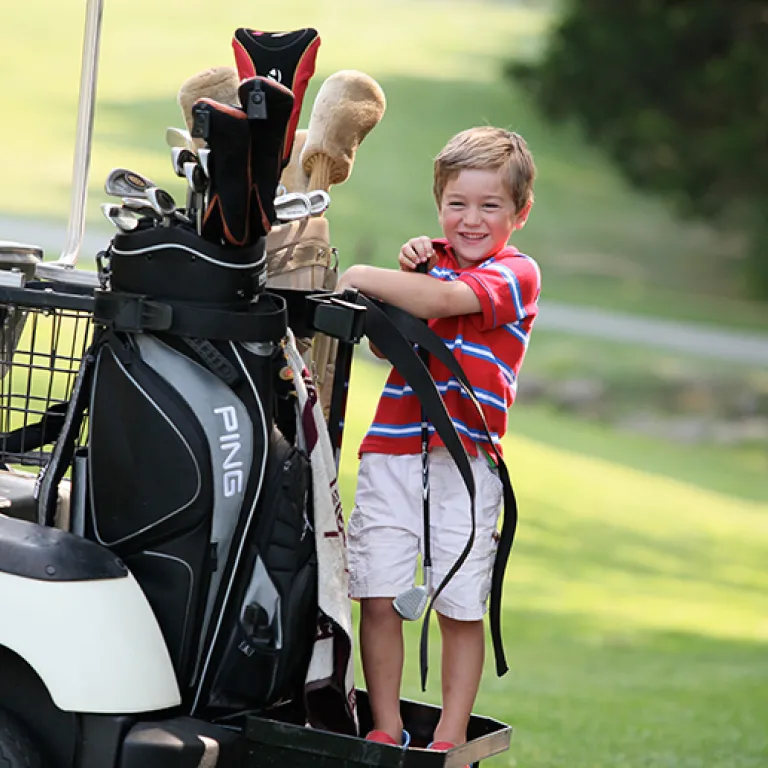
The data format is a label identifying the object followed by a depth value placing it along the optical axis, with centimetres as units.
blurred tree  2947
